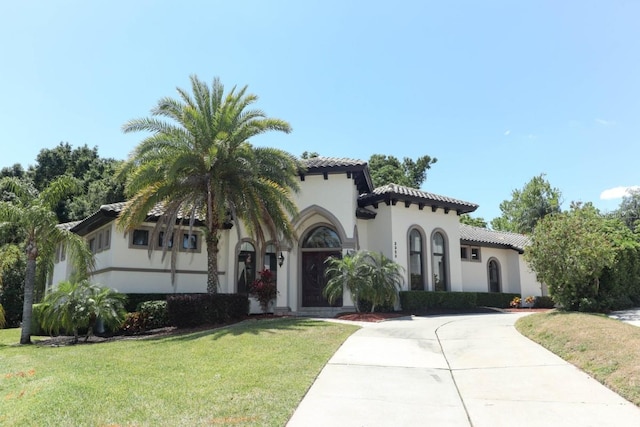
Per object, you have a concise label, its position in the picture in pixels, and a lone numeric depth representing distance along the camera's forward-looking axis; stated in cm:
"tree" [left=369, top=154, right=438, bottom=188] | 4656
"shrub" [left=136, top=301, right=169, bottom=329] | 1638
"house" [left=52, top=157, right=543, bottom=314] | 1861
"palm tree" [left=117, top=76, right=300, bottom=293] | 1548
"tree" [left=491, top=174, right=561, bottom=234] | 4734
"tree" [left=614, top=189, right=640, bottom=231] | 4678
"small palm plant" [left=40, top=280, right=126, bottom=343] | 1400
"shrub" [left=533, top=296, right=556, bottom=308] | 2459
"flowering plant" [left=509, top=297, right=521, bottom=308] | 2430
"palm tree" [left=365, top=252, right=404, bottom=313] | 1673
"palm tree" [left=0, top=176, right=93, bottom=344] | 1501
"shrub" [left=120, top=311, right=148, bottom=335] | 1612
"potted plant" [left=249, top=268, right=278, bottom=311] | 1866
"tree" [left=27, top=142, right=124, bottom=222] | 3994
